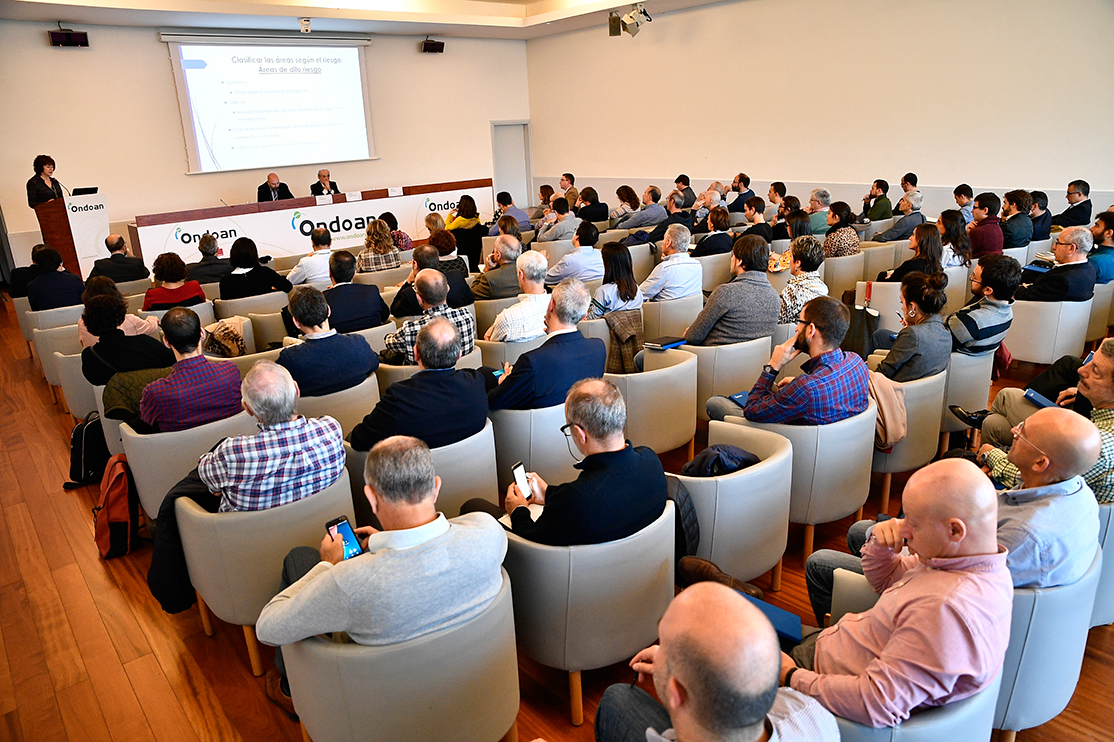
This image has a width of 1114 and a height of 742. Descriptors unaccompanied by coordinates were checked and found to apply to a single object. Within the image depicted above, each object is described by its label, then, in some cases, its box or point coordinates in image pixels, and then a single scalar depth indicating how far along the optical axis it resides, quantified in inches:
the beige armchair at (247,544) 99.6
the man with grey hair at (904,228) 293.3
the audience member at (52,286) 242.4
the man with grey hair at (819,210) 306.0
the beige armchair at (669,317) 211.5
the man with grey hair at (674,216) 330.3
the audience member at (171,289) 212.1
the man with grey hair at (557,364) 132.4
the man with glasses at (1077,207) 291.9
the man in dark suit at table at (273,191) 450.0
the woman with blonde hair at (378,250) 269.1
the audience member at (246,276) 229.5
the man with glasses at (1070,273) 189.9
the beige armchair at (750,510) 104.4
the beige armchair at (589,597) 88.2
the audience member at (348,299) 193.5
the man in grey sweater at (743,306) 168.2
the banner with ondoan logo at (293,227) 372.8
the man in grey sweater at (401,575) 70.4
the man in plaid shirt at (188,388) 128.6
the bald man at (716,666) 47.9
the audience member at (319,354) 141.0
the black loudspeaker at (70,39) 402.0
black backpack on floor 173.0
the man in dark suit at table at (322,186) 463.2
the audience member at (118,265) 279.3
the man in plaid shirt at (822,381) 119.2
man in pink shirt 61.9
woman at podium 364.4
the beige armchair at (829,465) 120.0
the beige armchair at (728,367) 168.1
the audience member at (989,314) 152.6
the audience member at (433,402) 114.5
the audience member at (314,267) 240.8
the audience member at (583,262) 244.4
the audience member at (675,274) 213.9
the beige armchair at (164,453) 126.3
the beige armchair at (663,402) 151.6
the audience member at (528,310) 171.2
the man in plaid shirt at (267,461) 97.8
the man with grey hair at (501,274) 223.4
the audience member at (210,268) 265.4
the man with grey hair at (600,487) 87.0
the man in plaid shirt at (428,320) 156.3
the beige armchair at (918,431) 136.8
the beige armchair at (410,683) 72.6
